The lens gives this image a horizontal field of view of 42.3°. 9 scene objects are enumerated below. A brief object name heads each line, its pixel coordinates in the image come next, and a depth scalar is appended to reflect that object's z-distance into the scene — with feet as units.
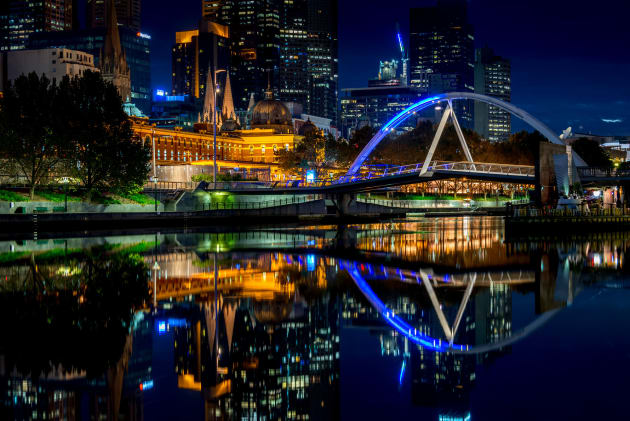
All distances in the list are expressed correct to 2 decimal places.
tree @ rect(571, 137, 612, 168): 501.56
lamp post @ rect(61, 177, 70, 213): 230.40
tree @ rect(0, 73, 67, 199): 240.12
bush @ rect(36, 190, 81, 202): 241.76
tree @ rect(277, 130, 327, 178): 455.22
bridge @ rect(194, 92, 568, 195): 243.40
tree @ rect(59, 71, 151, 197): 255.29
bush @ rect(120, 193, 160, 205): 269.85
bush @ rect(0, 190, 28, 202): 222.28
